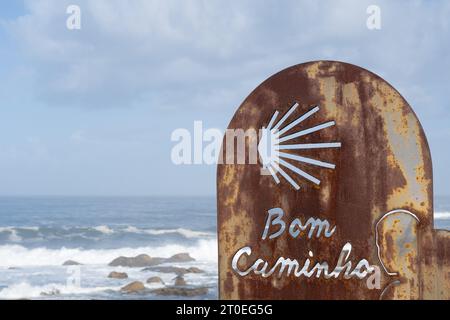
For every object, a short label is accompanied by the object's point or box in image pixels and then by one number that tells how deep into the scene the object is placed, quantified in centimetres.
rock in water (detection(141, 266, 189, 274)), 1641
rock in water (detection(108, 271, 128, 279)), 1558
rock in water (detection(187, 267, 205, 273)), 1667
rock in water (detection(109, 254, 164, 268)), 1792
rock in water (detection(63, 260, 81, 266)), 1940
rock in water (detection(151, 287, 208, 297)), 1323
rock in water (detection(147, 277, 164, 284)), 1502
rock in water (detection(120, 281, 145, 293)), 1373
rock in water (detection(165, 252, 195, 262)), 1891
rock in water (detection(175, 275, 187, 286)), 1451
